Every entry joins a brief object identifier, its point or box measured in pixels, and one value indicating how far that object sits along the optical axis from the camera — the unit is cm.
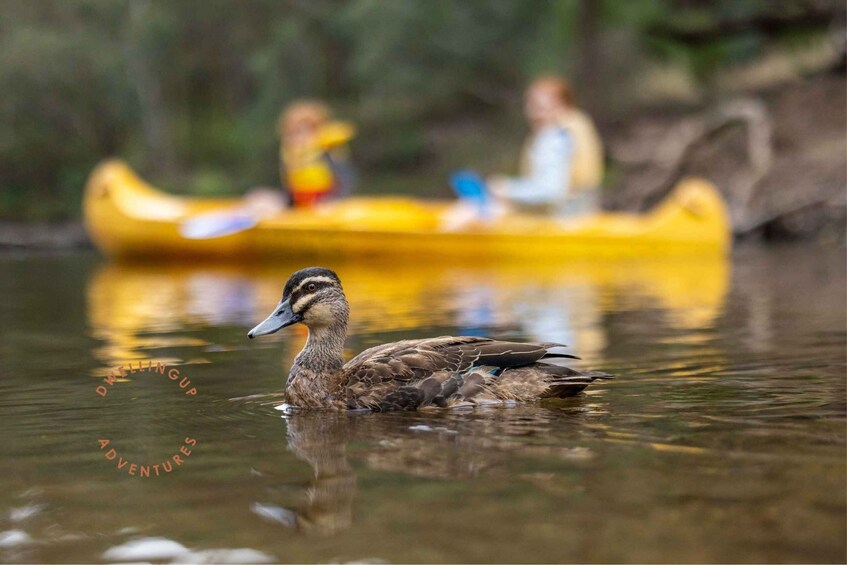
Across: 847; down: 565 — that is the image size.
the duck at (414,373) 535
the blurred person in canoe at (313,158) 1752
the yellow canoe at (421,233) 1603
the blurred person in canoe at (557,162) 1505
